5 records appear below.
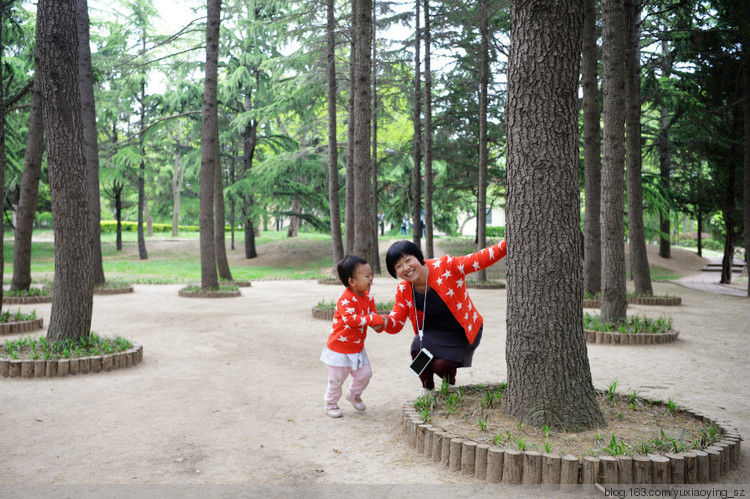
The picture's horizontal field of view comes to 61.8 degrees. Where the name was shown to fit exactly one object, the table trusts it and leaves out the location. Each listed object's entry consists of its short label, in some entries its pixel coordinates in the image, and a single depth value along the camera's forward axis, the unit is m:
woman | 4.97
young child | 5.09
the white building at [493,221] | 64.32
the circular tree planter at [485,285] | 17.83
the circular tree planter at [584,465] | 3.55
